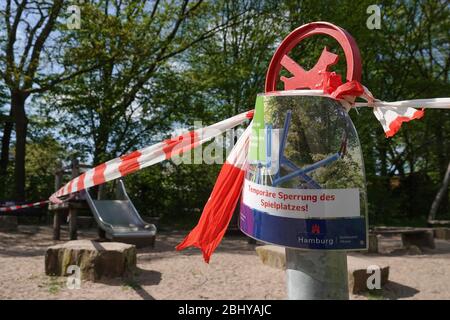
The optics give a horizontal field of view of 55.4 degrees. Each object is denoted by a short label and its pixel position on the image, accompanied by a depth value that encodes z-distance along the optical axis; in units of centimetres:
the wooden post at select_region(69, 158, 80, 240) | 945
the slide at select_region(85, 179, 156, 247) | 872
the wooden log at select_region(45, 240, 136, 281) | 571
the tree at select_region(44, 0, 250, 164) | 1308
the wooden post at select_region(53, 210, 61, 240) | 975
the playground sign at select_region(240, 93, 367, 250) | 154
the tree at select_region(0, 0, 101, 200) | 1323
